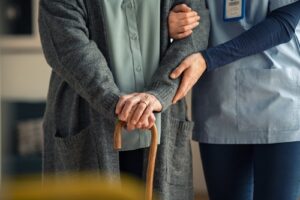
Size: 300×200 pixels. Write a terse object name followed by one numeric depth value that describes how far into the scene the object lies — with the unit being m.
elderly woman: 1.98
